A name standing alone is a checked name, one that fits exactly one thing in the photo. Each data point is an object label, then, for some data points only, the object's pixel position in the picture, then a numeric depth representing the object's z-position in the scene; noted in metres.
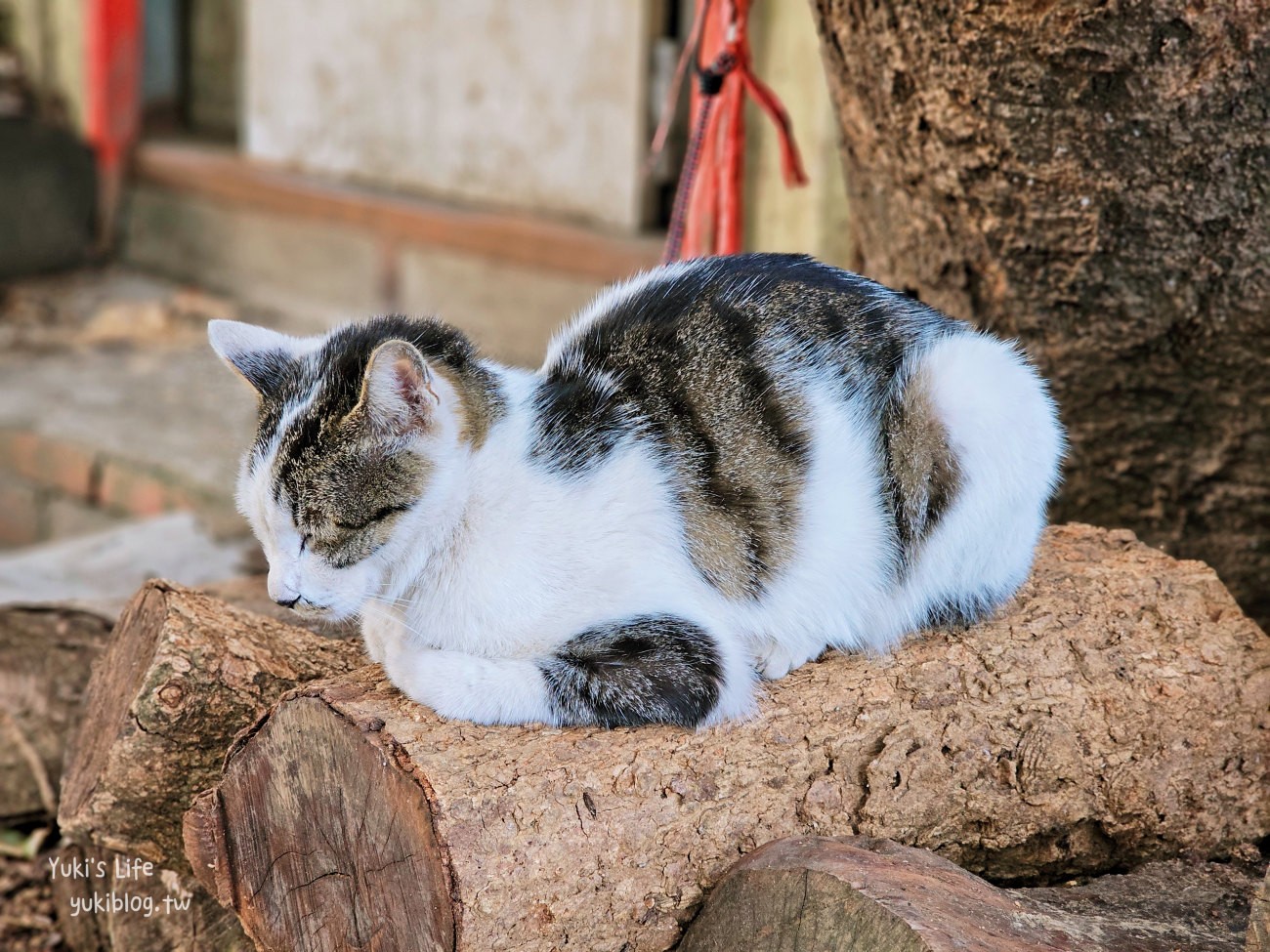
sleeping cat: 1.98
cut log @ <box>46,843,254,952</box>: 2.42
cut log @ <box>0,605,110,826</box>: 2.87
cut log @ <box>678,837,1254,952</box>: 1.82
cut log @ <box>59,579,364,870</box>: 2.11
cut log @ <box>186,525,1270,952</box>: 1.87
